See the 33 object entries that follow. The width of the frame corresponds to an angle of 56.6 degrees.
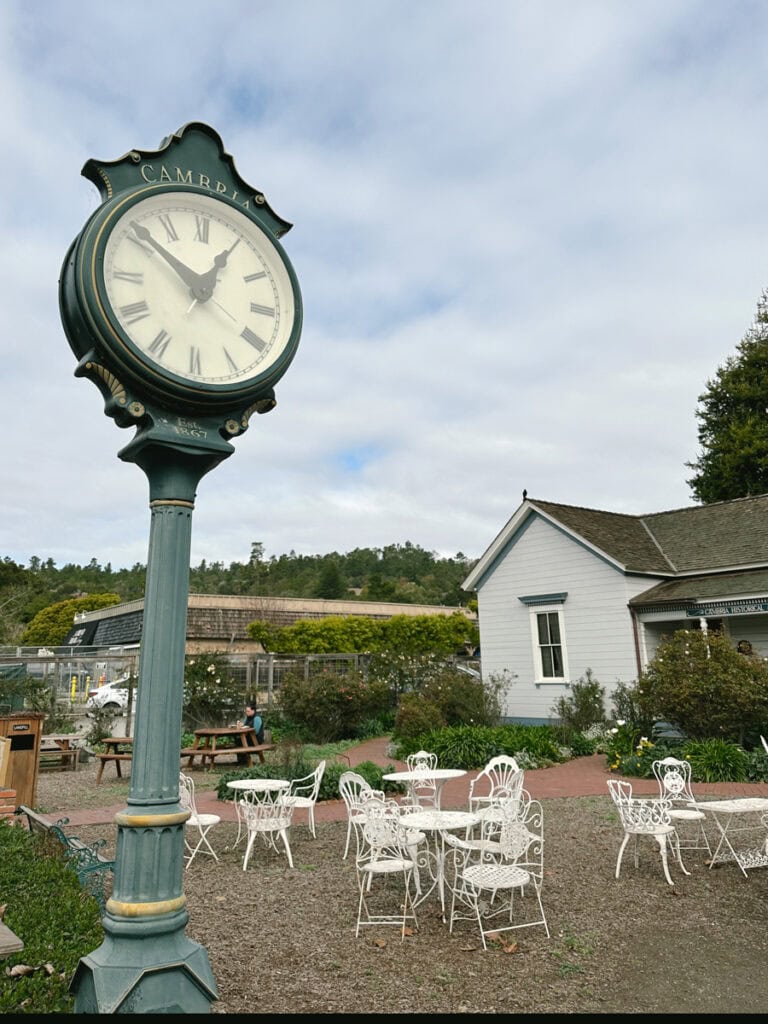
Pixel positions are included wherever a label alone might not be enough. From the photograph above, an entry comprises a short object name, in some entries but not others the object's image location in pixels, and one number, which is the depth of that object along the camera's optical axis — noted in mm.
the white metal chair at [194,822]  7473
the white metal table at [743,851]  6426
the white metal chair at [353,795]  6684
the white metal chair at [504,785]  6887
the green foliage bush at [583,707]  15688
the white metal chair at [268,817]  7230
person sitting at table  14617
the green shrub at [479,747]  12680
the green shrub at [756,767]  10711
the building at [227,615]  34000
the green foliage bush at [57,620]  62312
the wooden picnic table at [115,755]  12969
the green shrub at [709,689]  11531
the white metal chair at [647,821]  6574
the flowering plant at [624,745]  12289
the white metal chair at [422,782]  7282
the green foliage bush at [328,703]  17094
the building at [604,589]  16078
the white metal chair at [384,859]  5457
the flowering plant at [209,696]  17562
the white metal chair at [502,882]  5133
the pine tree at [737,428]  30625
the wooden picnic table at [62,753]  15109
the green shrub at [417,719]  14570
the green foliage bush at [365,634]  28984
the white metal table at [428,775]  7426
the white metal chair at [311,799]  7734
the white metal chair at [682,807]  7215
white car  23375
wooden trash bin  9828
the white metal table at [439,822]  5449
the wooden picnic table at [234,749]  13220
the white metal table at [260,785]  8284
